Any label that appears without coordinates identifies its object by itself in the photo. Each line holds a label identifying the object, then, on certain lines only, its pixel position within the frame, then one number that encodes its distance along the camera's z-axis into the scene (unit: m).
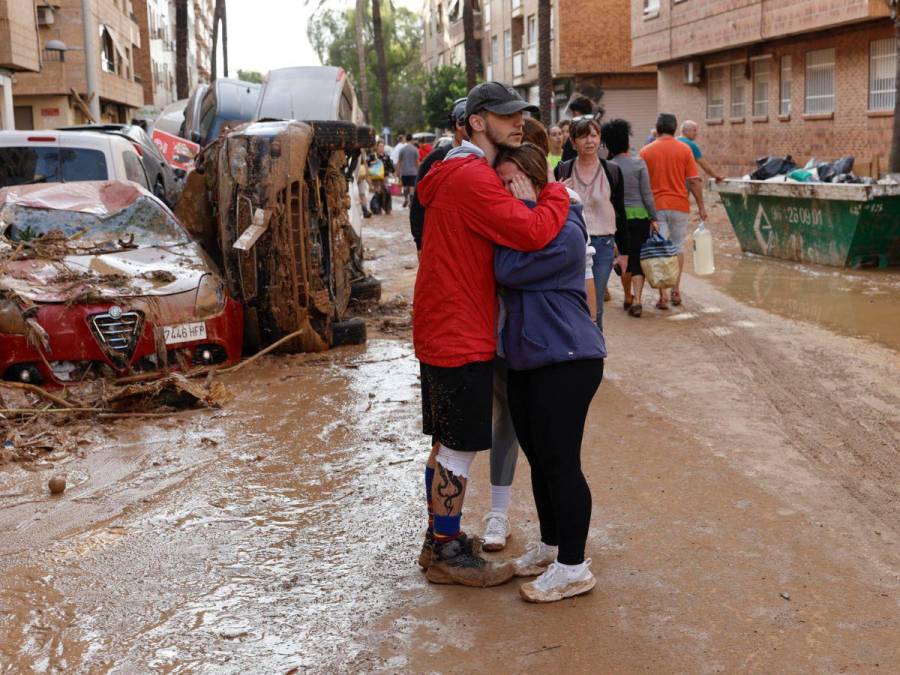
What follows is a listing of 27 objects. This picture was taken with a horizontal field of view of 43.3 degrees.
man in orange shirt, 10.70
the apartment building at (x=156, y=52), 60.28
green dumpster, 12.76
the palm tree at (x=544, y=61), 26.91
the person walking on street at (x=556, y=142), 11.87
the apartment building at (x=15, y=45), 27.80
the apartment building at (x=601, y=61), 40.19
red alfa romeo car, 7.57
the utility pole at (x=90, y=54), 26.36
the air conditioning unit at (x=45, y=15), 38.88
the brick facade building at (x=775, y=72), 21.89
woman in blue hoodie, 4.04
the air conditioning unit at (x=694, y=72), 30.36
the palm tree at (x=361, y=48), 49.03
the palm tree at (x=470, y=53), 30.70
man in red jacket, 3.99
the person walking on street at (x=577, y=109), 9.98
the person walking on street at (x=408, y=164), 27.45
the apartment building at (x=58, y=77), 38.28
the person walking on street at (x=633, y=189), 9.21
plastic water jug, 11.19
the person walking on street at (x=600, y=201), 8.11
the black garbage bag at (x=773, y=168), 15.70
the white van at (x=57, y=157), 10.51
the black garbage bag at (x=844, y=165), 14.32
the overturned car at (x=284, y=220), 8.76
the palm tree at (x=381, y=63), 46.94
